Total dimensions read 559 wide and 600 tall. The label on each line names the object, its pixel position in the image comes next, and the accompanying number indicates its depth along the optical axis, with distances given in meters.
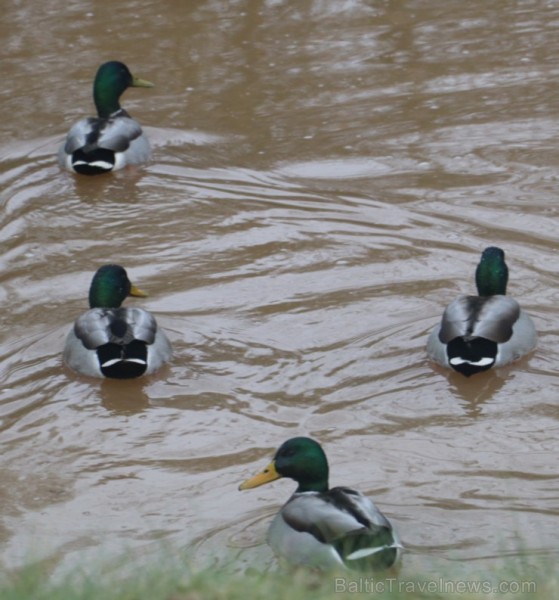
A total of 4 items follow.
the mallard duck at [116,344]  16.69
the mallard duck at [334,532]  11.84
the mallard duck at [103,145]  23.56
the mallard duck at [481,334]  16.30
